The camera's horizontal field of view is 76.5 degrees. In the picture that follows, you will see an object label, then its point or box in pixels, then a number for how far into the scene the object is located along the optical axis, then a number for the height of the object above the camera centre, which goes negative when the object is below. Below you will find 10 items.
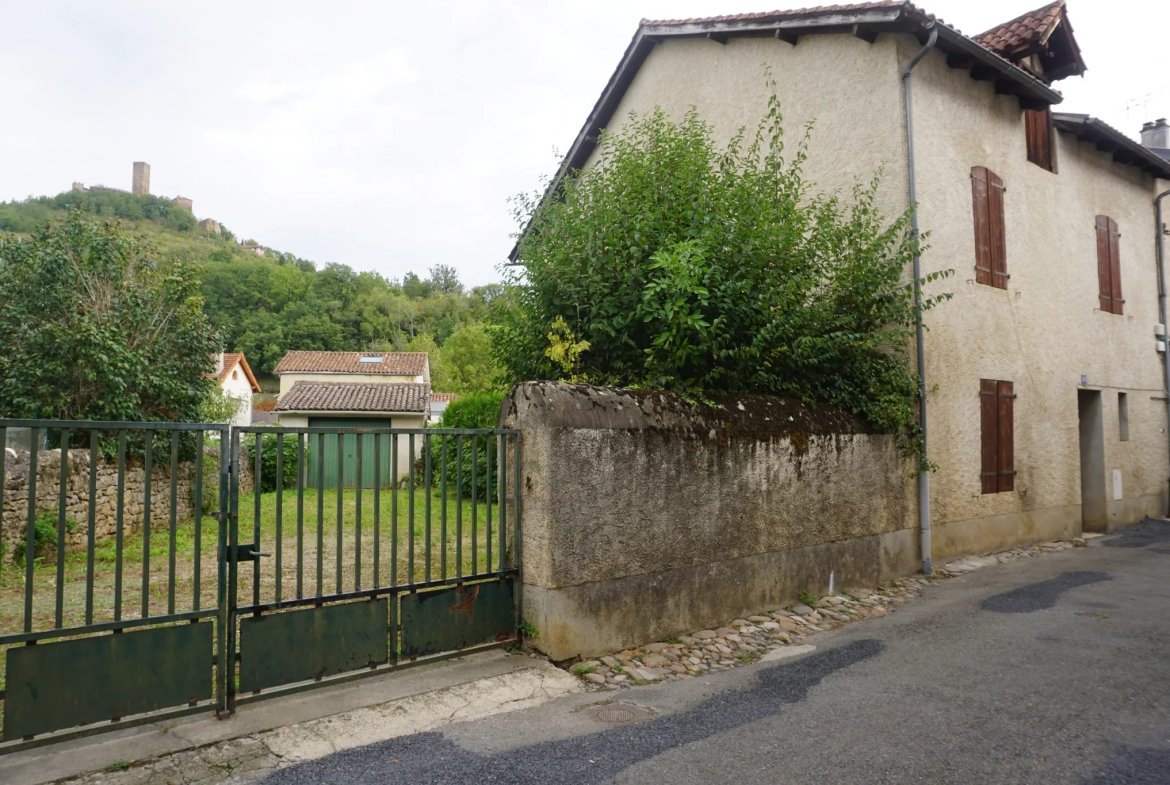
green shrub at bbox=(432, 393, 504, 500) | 5.07 -0.27
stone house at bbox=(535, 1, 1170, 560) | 9.48 +3.09
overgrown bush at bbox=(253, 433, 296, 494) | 16.44 -0.96
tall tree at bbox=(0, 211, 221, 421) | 10.40 +1.47
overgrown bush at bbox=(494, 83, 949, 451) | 6.87 +1.36
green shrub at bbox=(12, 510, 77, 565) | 8.39 -1.22
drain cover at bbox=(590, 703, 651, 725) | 4.34 -1.73
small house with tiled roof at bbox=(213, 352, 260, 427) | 37.97 +2.77
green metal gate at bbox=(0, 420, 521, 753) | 3.57 -1.10
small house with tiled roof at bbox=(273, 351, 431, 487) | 23.14 +0.73
